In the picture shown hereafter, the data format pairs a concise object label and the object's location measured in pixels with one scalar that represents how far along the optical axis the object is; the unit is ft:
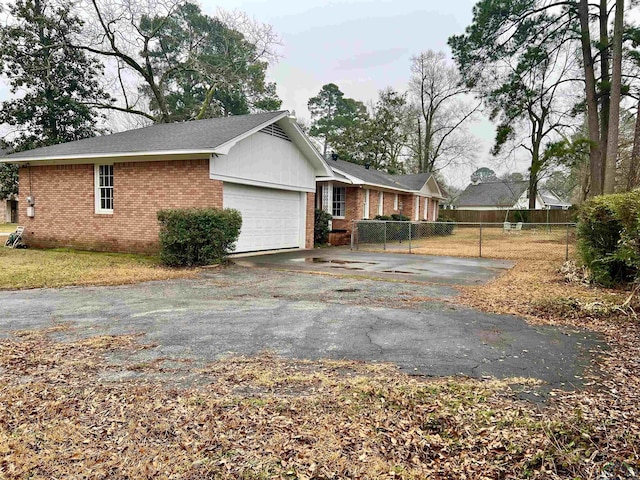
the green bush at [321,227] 60.77
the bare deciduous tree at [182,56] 77.51
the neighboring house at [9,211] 104.12
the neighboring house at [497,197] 159.22
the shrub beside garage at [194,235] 33.73
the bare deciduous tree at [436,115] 125.18
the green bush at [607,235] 21.75
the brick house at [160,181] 39.32
